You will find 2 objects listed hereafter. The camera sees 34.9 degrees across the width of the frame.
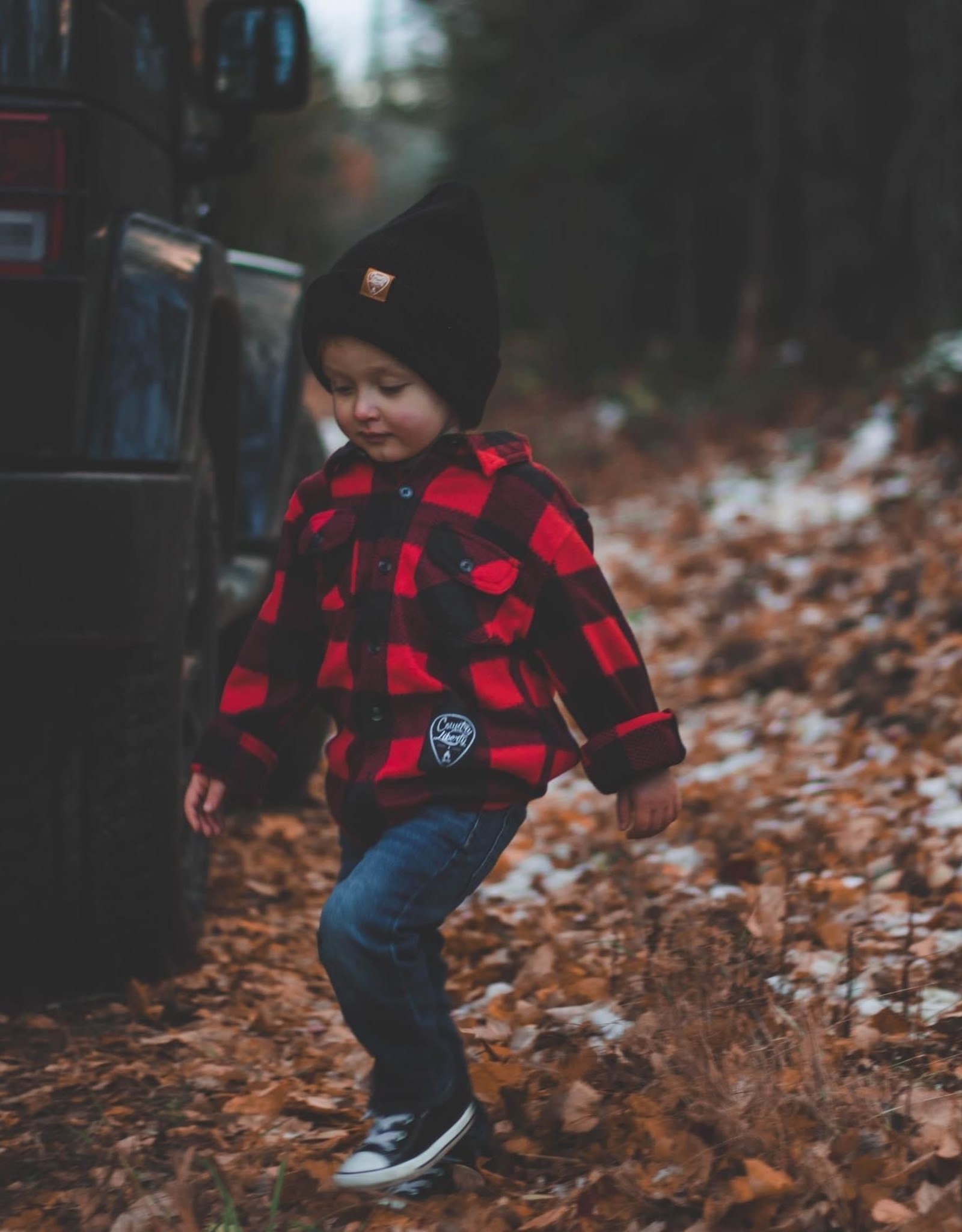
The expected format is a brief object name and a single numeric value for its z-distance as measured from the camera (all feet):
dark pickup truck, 9.21
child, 8.04
